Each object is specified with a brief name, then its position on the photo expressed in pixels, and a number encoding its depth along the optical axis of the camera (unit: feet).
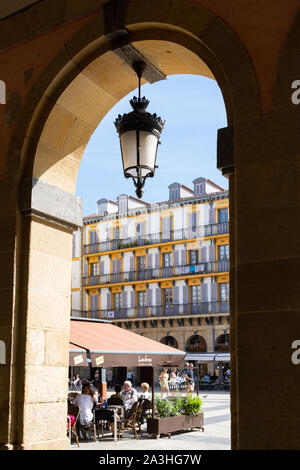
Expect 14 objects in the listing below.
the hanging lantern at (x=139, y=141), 14.08
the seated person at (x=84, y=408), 34.06
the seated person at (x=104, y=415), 34.40
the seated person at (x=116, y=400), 39.70
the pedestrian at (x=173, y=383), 83.45
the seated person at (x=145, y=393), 40.57
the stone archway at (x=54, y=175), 12.62
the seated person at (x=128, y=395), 39.85
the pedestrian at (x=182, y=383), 93.76
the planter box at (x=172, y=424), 34.63
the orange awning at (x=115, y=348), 32.93
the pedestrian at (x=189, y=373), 105.82
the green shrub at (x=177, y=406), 36.65
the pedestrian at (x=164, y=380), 71.22
